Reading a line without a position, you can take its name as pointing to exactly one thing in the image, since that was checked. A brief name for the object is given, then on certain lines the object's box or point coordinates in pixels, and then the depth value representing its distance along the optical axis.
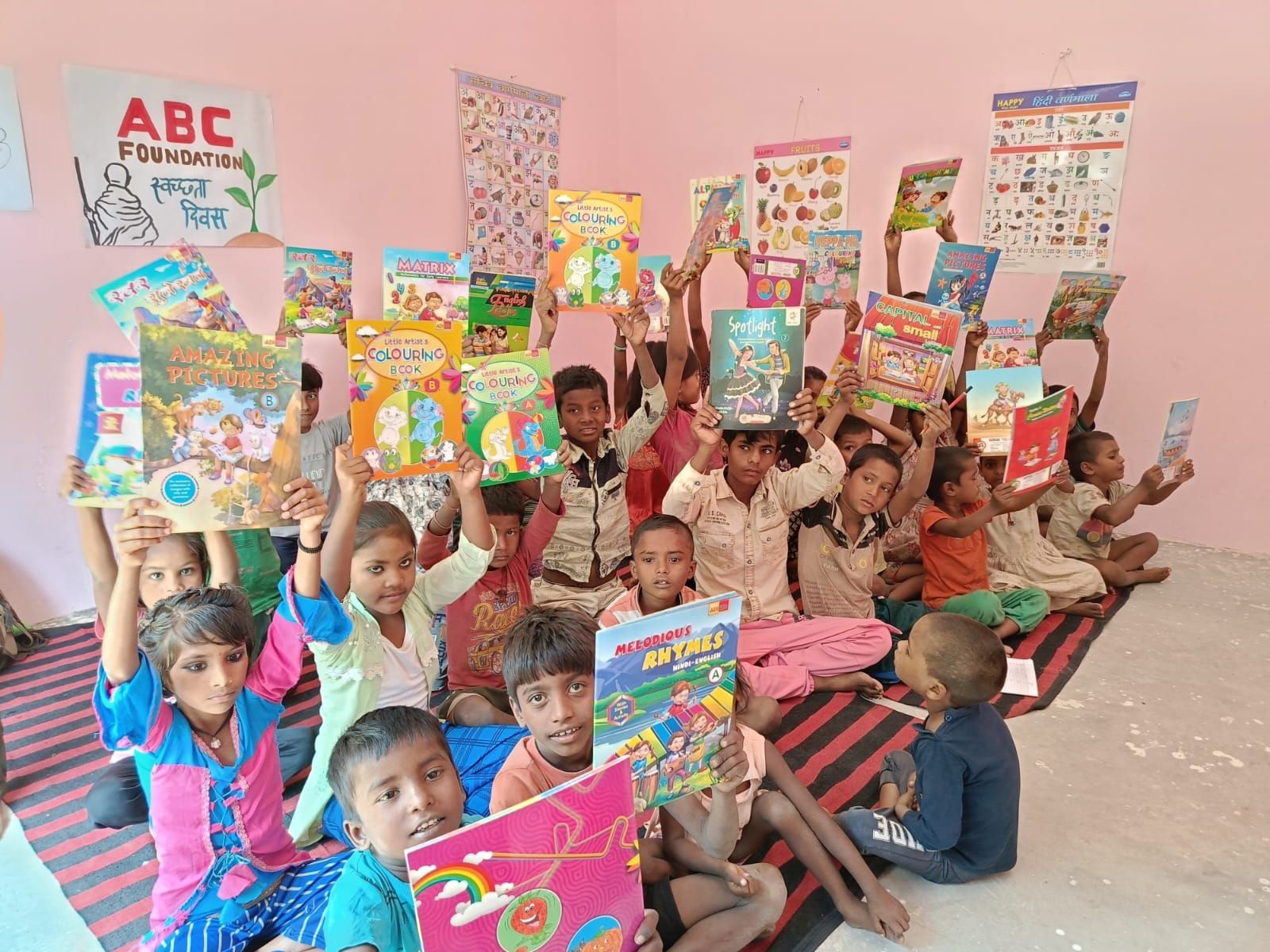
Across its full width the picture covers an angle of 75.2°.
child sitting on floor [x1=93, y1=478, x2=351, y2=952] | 1.39
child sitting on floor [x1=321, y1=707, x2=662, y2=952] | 1.19
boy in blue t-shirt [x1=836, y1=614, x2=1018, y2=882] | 1.65
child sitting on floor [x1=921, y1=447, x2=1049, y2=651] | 3.02
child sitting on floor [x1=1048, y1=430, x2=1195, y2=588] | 3.52
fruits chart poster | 4.74
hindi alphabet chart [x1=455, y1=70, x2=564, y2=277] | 4.68
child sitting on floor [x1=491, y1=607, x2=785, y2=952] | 1.47
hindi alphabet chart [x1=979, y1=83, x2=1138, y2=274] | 3.92
